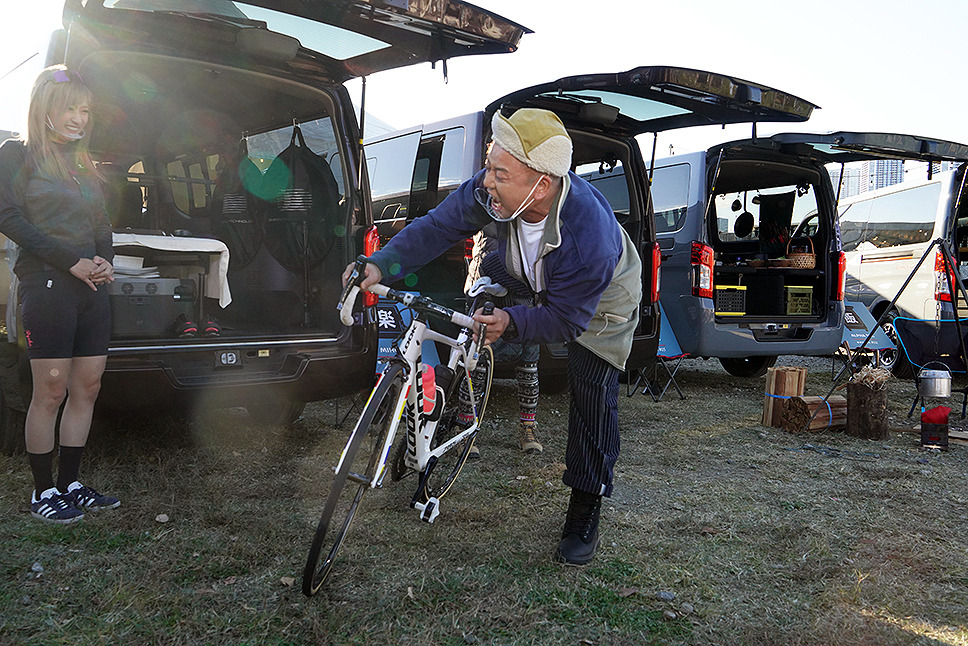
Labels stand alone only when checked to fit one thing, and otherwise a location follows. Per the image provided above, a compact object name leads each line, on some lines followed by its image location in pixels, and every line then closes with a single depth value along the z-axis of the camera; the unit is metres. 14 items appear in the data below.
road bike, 2.30
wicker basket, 6.80
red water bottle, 2.64
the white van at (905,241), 6.69
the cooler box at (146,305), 3.76
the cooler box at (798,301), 6.72
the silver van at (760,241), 5.67
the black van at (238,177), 3.08
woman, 2.69
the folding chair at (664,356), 5.74
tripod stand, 5.70
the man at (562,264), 2.30
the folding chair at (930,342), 6.38
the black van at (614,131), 4.14
